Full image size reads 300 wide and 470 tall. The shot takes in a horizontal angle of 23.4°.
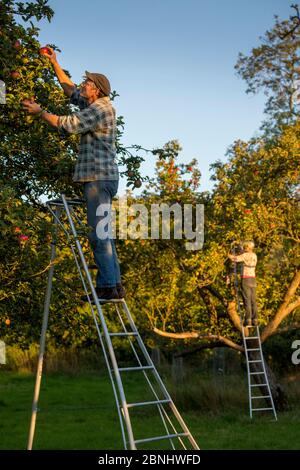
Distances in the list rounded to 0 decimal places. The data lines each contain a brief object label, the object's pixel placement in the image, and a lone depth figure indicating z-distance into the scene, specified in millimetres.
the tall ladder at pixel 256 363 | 16406
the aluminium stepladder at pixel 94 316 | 6742
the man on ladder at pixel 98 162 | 7695
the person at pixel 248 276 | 15695
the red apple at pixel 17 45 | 9125
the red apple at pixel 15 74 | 9086
